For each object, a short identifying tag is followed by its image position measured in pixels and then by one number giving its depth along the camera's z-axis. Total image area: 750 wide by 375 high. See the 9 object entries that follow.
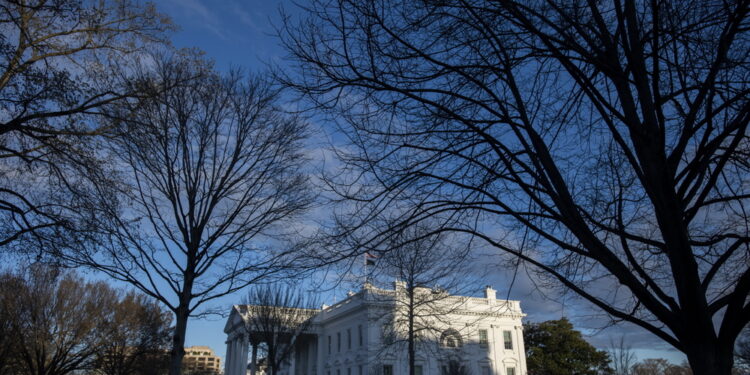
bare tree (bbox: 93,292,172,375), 31.89
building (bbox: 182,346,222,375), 184.54
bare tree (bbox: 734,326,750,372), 30.83
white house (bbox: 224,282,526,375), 32.66
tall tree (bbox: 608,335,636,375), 29.46
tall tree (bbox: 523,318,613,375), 44.09
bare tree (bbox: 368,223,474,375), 21.15
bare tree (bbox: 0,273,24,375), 23.91
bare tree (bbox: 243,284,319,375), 24.55
